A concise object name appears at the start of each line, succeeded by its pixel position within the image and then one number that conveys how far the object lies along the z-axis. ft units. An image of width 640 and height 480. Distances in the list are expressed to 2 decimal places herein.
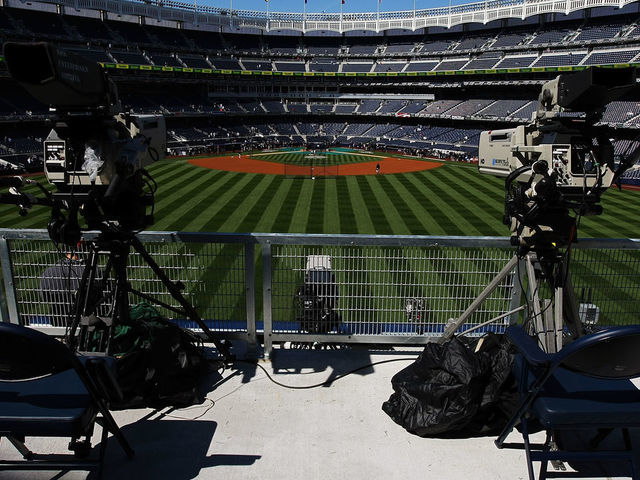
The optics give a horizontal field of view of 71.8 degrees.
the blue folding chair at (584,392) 8.16
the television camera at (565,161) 11.15
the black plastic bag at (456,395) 11.39
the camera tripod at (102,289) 11.55
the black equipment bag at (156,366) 12.62
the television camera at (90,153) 10.60
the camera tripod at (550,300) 12.24
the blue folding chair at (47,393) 7.86
